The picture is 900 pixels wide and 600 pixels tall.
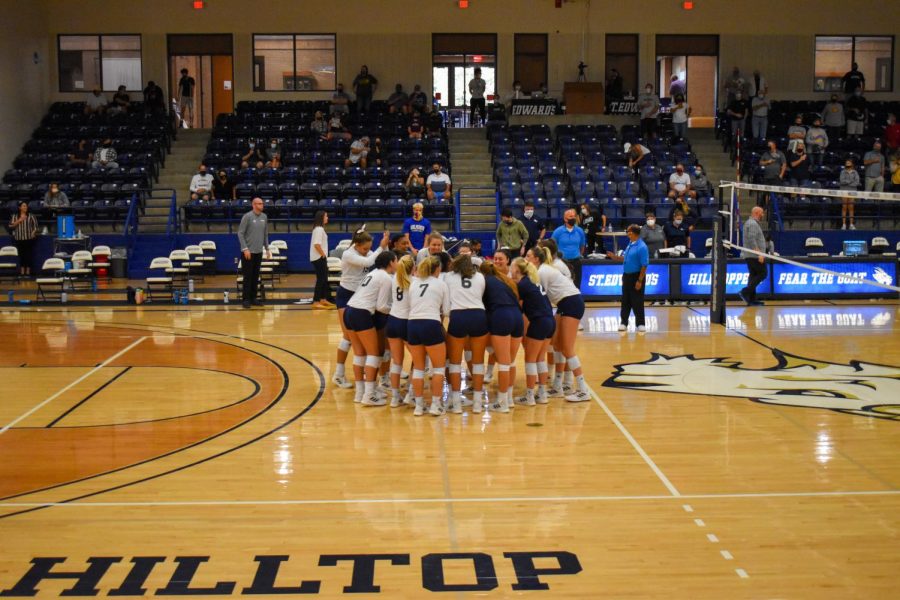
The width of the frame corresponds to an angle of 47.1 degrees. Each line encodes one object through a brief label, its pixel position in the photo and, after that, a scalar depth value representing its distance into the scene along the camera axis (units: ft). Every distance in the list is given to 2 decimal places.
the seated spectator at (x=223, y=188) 84.33
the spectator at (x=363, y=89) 97.96
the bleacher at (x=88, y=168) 84.38
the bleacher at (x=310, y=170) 83.10
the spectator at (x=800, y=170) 85.56
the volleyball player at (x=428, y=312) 33.76
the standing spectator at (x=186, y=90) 99.04
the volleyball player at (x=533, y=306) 35.14
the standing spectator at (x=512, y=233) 56.70
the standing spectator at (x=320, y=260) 59.47
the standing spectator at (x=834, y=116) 96.99
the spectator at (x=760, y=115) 94.02
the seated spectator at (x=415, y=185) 84.22
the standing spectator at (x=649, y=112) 94.53
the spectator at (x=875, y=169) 84.12
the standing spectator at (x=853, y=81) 98.29
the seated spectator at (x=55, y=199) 81.72
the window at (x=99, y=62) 103.40
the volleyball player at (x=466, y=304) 33.83
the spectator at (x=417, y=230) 54.95
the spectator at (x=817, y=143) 89.97
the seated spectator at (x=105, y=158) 90.22
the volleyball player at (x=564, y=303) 36.27
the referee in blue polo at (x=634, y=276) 49.29
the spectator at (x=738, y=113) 93.97
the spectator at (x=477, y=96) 98.94
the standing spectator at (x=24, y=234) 77.30
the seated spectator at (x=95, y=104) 99.19
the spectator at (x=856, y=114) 95.61
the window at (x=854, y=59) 104.78
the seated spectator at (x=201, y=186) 84.22
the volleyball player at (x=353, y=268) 38.58
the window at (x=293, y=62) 103.81
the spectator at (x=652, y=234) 58.18
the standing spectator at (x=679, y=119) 95.61
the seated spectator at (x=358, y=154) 88.89
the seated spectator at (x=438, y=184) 83.56
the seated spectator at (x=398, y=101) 98.37
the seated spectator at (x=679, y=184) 81.46
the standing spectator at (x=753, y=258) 56.03
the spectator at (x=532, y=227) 67.01
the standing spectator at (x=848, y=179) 82.69
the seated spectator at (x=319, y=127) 93.86
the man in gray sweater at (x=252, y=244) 59.16
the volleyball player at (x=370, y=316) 35.58
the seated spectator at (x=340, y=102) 97.71
